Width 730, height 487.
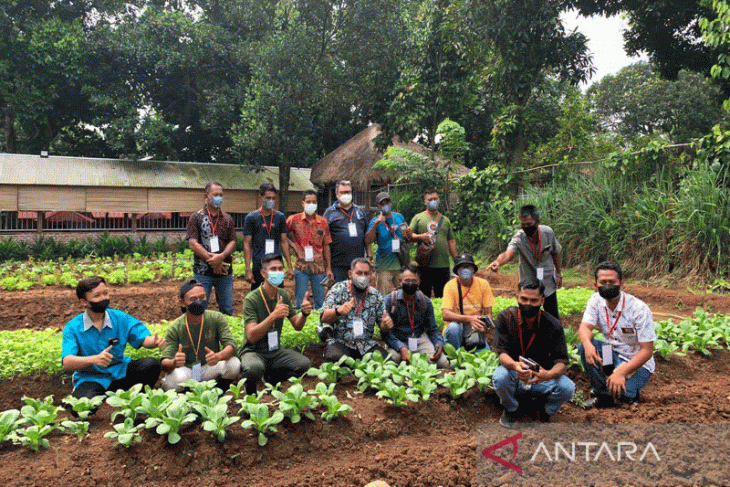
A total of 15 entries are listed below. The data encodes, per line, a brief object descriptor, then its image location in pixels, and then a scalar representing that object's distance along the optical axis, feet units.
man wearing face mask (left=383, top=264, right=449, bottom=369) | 20.15
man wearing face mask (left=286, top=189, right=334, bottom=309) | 24.61
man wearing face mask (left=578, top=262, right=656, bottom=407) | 16.57
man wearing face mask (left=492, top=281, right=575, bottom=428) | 15.25
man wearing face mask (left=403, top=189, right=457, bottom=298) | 26.09
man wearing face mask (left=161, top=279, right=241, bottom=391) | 16.90
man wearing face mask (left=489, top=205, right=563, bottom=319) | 21.85
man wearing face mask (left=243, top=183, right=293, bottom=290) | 24.54
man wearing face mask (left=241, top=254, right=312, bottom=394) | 17.94
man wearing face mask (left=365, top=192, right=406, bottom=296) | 25.45
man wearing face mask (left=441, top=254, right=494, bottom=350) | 20.83
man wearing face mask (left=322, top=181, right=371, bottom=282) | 25.00
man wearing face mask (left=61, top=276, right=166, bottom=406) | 15.96
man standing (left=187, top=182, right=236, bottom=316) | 23.59
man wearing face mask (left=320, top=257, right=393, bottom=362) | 19.52
